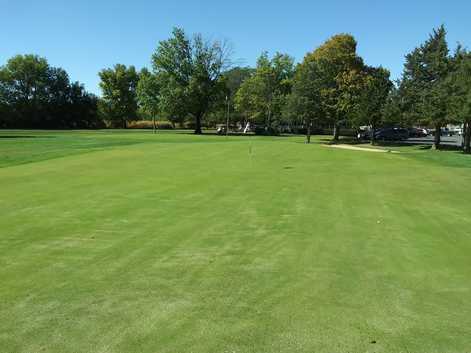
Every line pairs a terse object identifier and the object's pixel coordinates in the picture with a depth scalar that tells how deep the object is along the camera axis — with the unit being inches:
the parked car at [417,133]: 2609.7
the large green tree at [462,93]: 1228.0
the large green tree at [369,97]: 1748.3
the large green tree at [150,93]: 2928.2
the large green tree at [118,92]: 3838.6
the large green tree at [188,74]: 2753.4
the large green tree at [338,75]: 1918.1
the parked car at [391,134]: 2186.3
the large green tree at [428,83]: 1429.6
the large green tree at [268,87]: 3085.6
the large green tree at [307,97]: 1955.0
